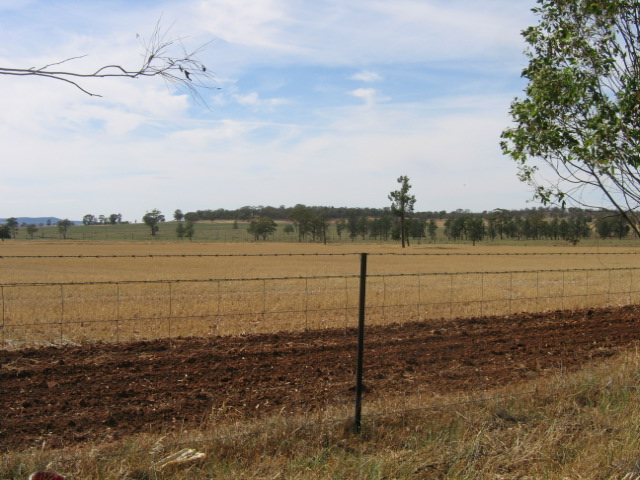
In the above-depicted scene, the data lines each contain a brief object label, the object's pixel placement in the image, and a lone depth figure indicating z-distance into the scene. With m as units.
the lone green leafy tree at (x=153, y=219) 174.50
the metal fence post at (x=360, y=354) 5.93
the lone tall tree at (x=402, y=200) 96.00
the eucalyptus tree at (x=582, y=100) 7.98
